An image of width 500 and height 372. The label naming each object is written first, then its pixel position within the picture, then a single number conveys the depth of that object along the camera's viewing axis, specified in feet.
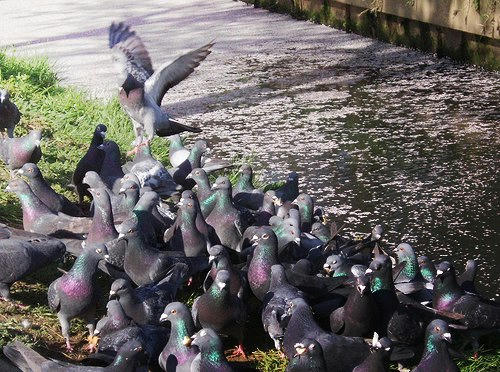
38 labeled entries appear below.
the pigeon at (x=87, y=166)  22.75
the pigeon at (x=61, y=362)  13.39
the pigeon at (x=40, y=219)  19.13
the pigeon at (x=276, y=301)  15.52
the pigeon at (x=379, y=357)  13.58
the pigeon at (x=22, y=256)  16.28
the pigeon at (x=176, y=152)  25.25
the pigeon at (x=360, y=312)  15.24
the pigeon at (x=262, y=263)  17.04
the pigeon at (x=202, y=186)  21.18
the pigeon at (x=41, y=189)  20.38
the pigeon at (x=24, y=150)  22.66
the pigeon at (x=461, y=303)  15.81
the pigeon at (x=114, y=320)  14.98
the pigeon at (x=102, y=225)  18.24
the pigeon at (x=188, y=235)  18.42
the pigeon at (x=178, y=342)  14.28
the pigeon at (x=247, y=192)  22.07
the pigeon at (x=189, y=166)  23.27
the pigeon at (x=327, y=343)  14.46
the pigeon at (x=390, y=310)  15.48
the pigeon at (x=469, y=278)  17.10
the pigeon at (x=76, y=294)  15.69
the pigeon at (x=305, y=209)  20.51
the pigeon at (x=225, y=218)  19.77
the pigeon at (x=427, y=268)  17.92
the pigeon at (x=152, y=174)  22.04
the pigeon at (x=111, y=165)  22.72
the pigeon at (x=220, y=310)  15.49
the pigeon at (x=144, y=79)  26.18
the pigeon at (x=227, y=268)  16.66
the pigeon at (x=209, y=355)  13.73
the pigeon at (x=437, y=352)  13.92
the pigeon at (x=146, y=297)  15.66
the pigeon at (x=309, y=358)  13.48
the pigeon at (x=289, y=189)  21.97
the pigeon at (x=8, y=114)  24.93
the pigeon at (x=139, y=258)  17.26
